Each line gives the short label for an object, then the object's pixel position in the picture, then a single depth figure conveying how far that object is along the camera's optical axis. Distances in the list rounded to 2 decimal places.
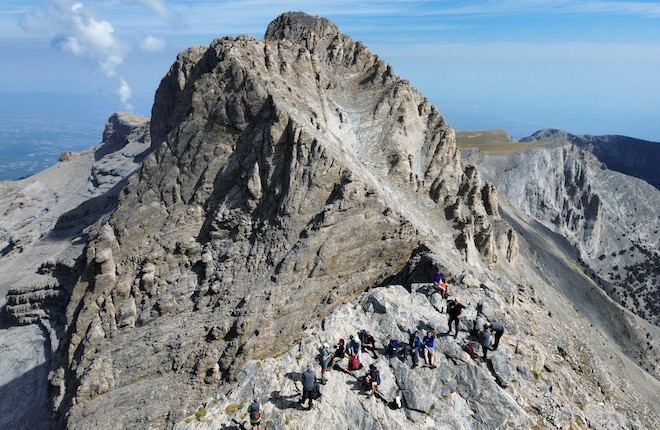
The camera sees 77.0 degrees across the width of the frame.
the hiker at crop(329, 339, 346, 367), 23.85
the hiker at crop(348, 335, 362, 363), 23.98
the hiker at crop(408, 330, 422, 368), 24.20
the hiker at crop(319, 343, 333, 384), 22.55
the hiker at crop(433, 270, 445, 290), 30.24
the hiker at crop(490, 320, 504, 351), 24.48
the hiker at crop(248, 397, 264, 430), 19.42
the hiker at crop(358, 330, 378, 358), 25.11
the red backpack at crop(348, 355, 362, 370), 23.34
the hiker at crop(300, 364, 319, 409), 20.80
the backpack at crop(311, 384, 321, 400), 21.38
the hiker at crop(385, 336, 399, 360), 24.57
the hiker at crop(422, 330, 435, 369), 24.15
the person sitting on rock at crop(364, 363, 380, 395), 22.20
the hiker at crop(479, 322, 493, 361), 24.39
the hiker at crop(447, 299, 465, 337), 25.75
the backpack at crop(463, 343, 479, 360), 24.95
